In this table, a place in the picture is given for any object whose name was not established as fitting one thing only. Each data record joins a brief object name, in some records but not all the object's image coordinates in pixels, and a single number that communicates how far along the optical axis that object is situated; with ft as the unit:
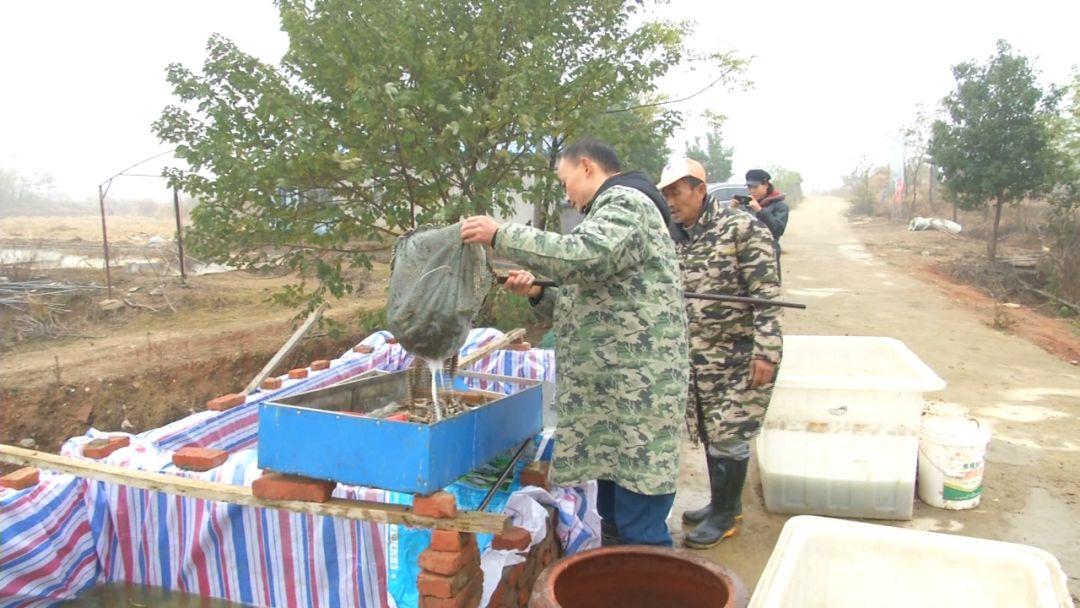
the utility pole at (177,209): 22.03
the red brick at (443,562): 7.87
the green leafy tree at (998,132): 48.11
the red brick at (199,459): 9.46
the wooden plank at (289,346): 16.96
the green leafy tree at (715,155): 105.09
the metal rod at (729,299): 10.45
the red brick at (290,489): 7.93
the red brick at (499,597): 9.21
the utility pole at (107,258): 32.89
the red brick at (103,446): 9.75
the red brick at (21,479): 9.06
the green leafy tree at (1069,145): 46.29
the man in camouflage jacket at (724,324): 10.89
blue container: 7.39
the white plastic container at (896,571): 5.50
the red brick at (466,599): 7.95
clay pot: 7.05
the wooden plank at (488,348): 14.25
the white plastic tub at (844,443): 12.18
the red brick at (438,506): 7.58
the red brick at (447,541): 7.91
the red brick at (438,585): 7.88
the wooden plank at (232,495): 7.73
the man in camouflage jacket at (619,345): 7.43
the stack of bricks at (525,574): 9.50
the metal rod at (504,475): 8.93
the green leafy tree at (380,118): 17.02
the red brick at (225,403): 12.07
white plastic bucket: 12.73
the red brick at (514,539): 8.70
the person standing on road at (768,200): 21.48
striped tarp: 9.07
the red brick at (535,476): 10.29
